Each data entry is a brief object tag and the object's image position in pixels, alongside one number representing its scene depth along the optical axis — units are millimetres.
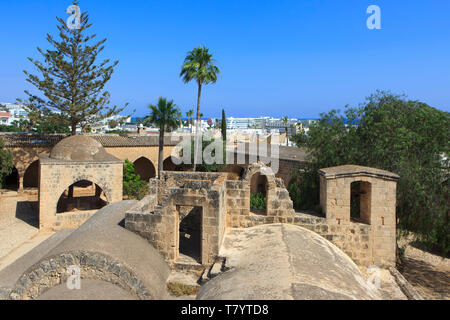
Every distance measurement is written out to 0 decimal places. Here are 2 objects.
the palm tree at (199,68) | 24656
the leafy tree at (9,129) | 46981
